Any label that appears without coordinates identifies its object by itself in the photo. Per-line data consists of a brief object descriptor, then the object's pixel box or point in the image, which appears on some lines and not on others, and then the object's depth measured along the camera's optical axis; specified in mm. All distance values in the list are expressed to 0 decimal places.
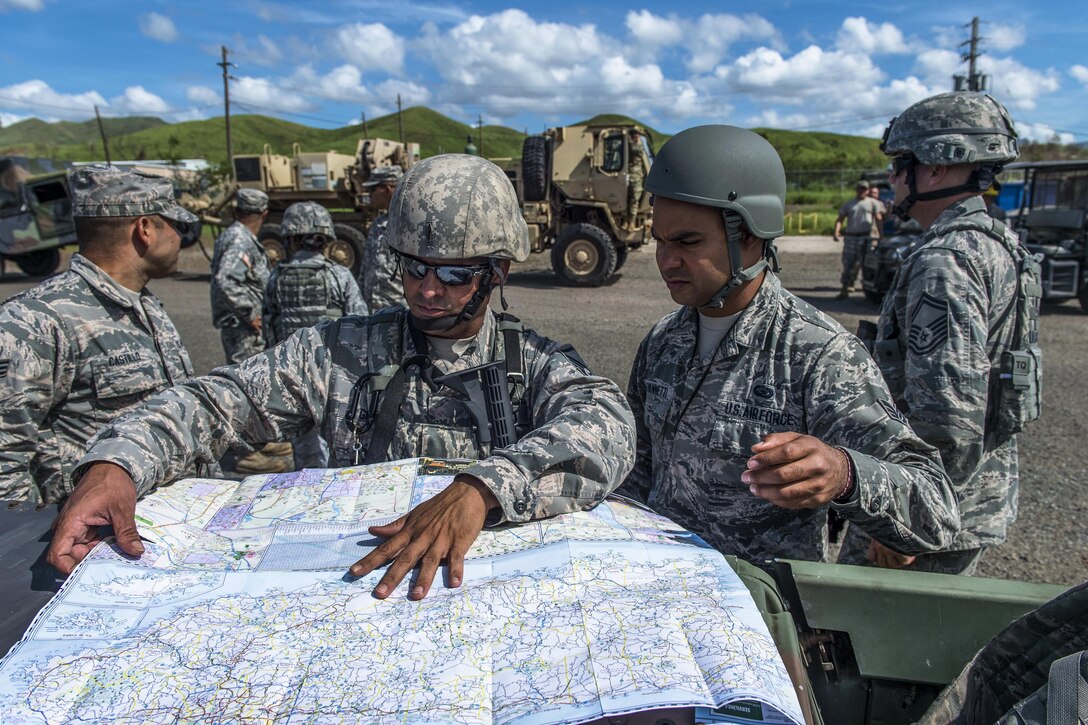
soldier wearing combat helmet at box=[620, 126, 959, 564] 1810
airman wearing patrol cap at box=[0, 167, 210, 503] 2625
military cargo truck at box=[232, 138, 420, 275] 16609
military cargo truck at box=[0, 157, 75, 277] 16203
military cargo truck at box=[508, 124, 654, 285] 14102
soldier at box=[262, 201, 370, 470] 5309
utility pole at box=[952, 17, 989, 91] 28469
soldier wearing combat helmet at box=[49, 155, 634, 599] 1728
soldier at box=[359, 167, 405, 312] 5430
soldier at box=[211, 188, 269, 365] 6035
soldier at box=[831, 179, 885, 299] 11930
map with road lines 1023
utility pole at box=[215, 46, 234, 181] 36375
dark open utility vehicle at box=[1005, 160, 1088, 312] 10711
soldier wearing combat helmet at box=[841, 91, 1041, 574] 2383
